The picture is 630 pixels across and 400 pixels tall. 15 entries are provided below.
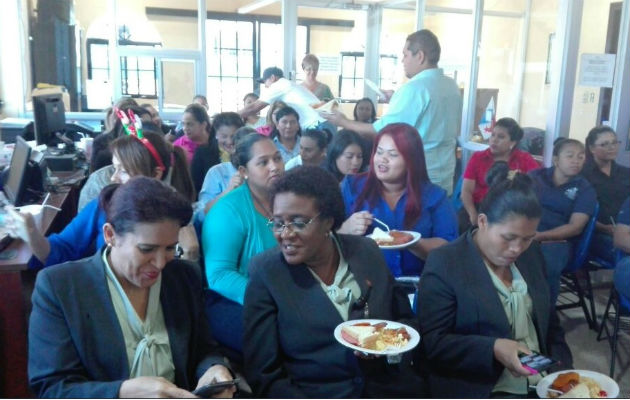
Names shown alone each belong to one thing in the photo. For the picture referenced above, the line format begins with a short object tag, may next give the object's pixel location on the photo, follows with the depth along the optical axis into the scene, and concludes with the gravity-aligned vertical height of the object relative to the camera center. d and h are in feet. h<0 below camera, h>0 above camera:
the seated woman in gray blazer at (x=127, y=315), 4.55 -1.88
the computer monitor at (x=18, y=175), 10.08 -1.64
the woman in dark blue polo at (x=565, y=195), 11.18 -1.85
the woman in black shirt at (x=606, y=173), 12.87 -1.60
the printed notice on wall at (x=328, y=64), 24.89 +1.18
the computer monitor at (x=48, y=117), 15.58 -0.92
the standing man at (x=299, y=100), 12.58 -0.20
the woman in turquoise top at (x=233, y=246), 6.77 -1.89
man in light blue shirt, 10.42 -0.23
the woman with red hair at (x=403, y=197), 8.05 -1.43
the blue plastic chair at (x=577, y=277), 10.89 -3.53
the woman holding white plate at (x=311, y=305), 5.43 -2.01
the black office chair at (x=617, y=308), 9.11 -3.37
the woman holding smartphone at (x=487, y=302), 5.65 -2.00
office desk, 7.36 -3.12
